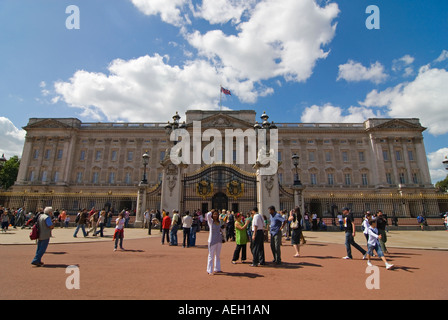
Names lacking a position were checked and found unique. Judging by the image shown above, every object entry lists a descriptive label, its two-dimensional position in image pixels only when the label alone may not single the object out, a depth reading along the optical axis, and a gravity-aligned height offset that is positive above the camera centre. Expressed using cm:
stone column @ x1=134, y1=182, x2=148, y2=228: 1867 +132
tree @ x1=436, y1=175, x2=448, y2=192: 6606 +862
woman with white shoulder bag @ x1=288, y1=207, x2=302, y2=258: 871 -44
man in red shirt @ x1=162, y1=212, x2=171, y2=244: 1132 -35
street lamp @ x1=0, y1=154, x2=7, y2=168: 1915 +437
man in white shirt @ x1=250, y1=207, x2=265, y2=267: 701 -70
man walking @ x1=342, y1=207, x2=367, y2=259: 838 -49
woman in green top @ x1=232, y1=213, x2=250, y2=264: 732 -64
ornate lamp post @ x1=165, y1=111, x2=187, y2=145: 1836 +690
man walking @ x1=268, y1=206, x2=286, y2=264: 737 -50
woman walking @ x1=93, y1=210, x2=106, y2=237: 1389 -32
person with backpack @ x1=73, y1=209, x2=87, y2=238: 1363 -21
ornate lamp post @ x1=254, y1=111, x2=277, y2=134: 1616 +611
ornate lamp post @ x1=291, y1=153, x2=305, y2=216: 1761 +143
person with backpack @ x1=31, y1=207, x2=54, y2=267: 671 -53
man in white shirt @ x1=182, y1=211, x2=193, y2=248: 1045 -41
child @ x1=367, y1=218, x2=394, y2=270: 741 -71
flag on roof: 3664 +1868
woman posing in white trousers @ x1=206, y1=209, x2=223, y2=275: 602 -73
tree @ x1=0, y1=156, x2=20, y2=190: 5441 +921
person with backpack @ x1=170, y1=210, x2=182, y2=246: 1087 -70
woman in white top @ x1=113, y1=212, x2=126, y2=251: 957 -54
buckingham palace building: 4478 +1222
